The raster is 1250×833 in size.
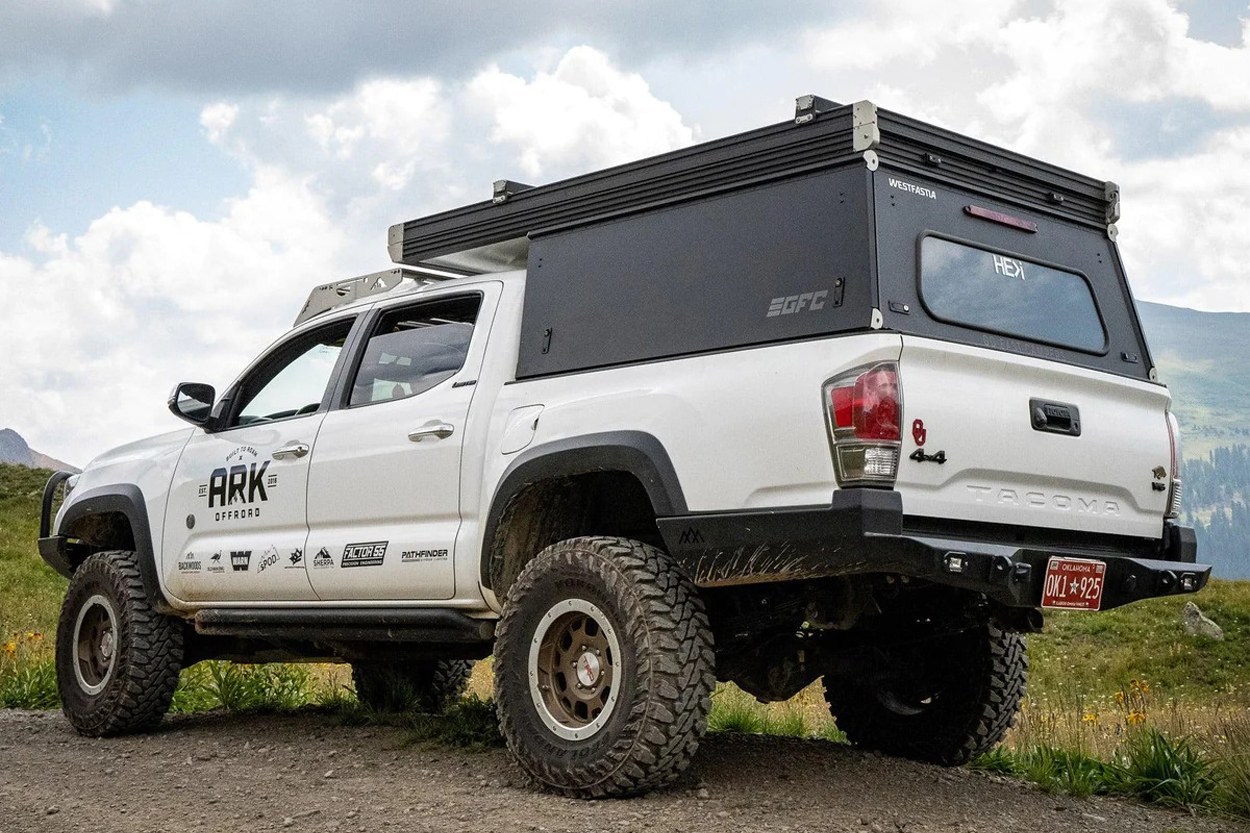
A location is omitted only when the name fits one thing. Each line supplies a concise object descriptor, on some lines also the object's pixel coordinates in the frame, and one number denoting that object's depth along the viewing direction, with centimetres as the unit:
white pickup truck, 438
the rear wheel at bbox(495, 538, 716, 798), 454
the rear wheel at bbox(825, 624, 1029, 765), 571
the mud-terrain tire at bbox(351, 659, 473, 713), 784
